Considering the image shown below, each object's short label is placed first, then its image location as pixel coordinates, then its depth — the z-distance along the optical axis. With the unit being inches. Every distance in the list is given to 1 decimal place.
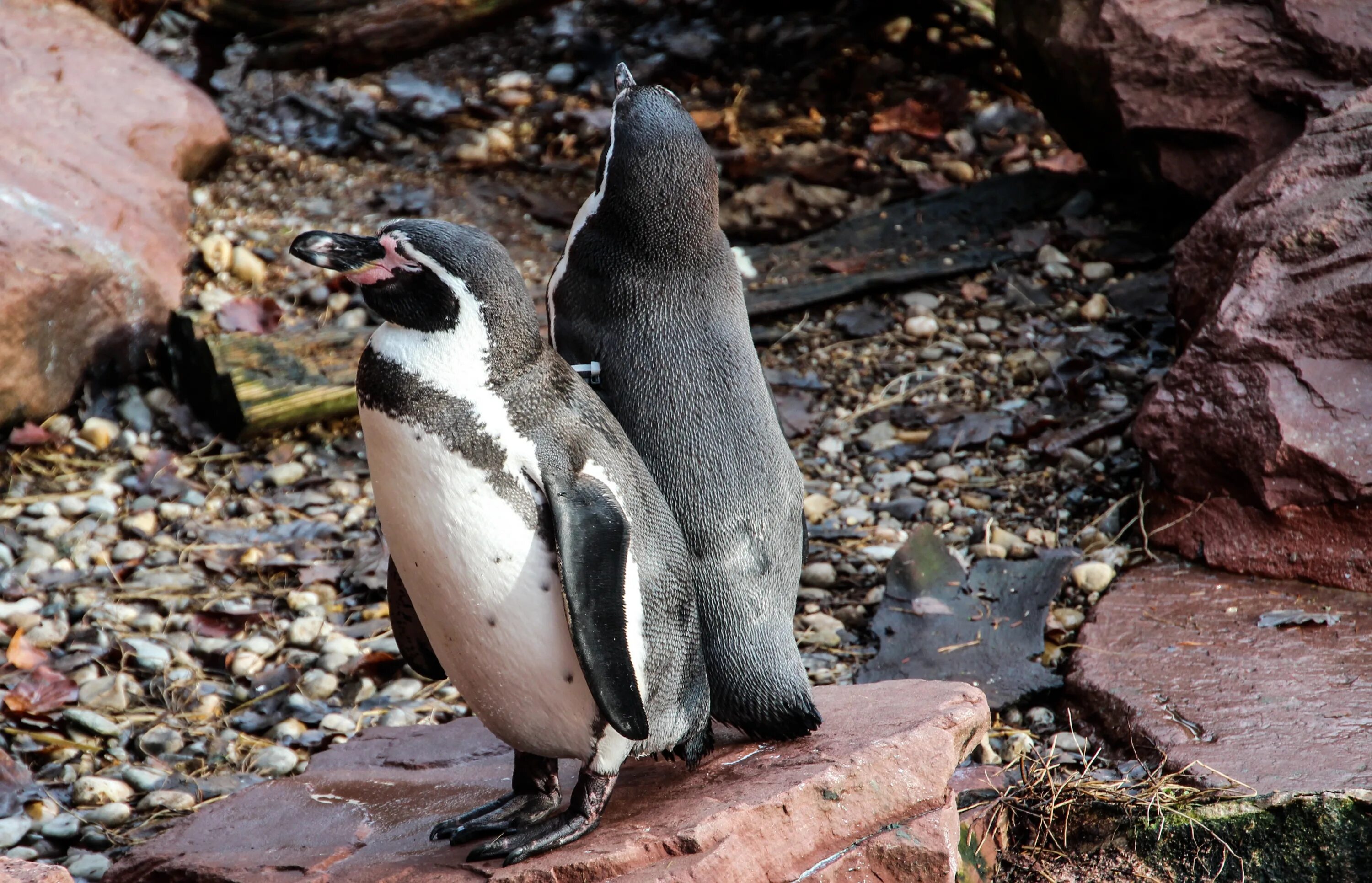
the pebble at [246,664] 279.6
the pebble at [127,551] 311.4
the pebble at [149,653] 276.8
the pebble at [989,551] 308.8
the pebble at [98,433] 347.3
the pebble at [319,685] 276.7
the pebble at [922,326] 398.9
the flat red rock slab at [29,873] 144.3
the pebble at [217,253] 402.0
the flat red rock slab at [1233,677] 216.1
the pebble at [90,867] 222.2
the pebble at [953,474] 340.2
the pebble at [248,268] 401.4
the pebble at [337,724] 267.6
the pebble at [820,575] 309.0
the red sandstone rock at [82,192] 341.1
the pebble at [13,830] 225.8
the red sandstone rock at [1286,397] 277.6
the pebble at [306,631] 290.8
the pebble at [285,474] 344.8
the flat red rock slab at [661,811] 170.4
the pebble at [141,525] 321.4
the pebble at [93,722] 256.4
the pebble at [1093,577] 294.2
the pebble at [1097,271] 414.6
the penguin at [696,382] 197.8
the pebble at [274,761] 255.2
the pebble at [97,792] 239.8
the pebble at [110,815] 235.5
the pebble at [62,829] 230.2
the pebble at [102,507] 323.6
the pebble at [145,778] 246.2
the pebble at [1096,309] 394.6
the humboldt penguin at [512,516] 168.2
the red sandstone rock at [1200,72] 371.9
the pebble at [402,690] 278.8
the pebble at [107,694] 264.2
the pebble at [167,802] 241.8
